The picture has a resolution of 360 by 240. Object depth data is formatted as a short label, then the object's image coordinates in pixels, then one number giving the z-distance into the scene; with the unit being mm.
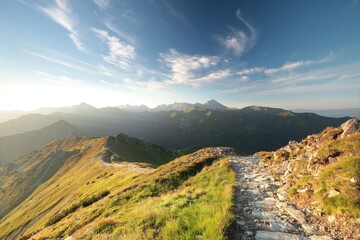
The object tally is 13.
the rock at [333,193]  10128
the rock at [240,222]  9109
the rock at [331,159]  13469
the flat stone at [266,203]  11766
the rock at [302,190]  12443
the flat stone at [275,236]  8062
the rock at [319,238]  7941
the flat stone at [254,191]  14348
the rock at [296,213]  9677
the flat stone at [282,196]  12896
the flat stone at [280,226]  8844
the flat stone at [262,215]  10059
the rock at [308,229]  8556
